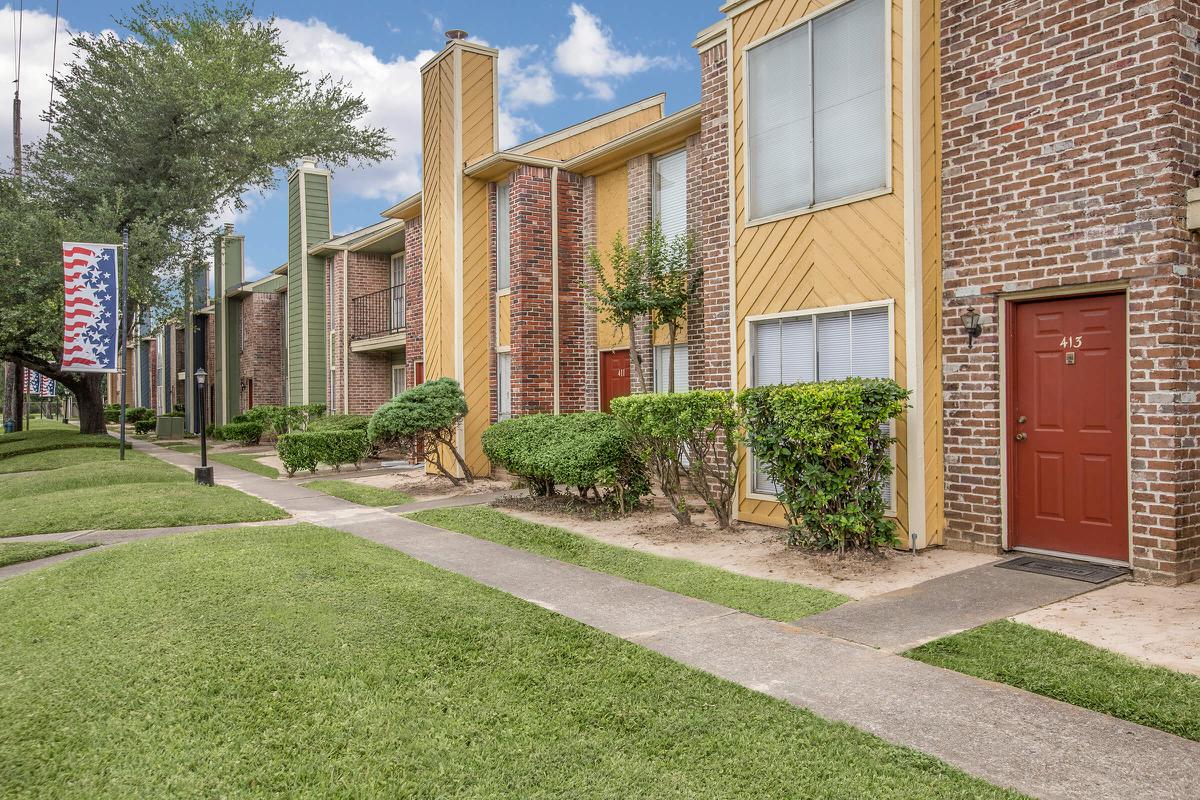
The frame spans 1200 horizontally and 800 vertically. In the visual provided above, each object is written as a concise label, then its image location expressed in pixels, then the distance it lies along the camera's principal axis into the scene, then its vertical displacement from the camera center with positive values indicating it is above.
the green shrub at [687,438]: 8.49 -0.49
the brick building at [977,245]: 6.12 +1.41
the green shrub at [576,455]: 9.76 -0.78
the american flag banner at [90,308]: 16.23 +1.97
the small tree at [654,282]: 11.40 +1.70
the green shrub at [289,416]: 23.14 -0.52
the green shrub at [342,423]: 19.38 -0.64
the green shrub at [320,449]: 15.99 -1.08
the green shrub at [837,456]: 6.88 -0.57
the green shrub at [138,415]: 38.78 -0.74
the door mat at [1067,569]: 6.27 -1.49
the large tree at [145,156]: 21.20 +7.81
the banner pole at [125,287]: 17.67 +2.65
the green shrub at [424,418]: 12.41 -0.33
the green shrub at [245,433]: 25.08 -1.10
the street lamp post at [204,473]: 13.97 -1.33
